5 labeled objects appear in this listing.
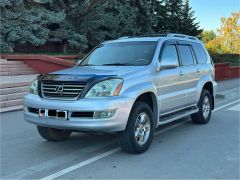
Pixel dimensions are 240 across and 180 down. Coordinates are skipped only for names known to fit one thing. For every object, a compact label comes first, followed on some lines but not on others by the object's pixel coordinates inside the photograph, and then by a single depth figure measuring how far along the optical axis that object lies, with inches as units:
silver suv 225.6
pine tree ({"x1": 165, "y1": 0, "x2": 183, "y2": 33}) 1288.1
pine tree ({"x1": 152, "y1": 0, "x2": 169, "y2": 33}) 1245.1
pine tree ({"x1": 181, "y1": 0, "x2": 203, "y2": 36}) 1327.5
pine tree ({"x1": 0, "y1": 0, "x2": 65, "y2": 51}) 757.9
